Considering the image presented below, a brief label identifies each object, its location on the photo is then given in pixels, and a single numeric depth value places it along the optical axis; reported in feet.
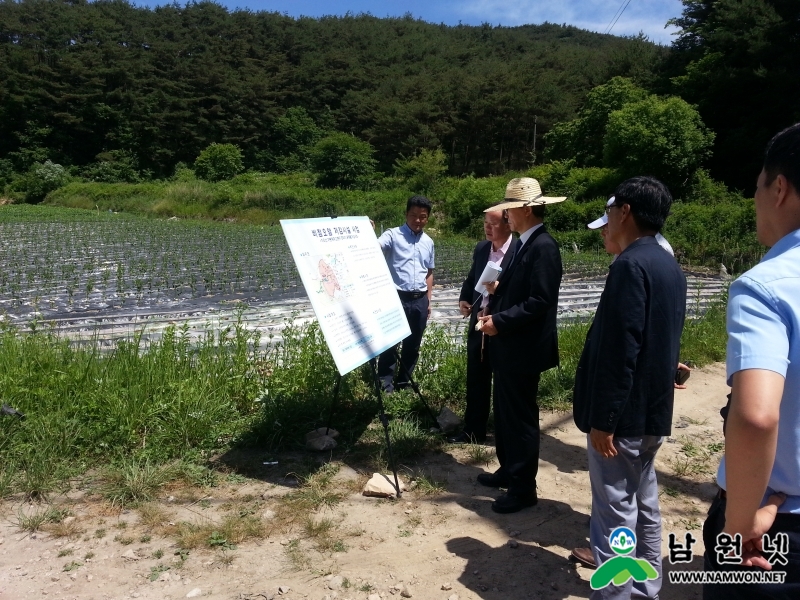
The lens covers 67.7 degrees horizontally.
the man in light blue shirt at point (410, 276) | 16.24
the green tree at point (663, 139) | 64.28
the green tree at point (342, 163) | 118.01
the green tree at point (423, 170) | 96.48
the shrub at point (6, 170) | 145.28
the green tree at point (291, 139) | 181.06
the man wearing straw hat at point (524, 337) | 9.92
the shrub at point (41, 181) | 123.34
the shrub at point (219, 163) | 148.77
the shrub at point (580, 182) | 70.74
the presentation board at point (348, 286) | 10.87
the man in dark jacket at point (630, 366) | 6.93
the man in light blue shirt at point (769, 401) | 3.88
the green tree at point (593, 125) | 92.27
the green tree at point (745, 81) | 68.33
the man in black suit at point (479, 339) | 12.88
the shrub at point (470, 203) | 70.90
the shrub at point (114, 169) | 152.05
